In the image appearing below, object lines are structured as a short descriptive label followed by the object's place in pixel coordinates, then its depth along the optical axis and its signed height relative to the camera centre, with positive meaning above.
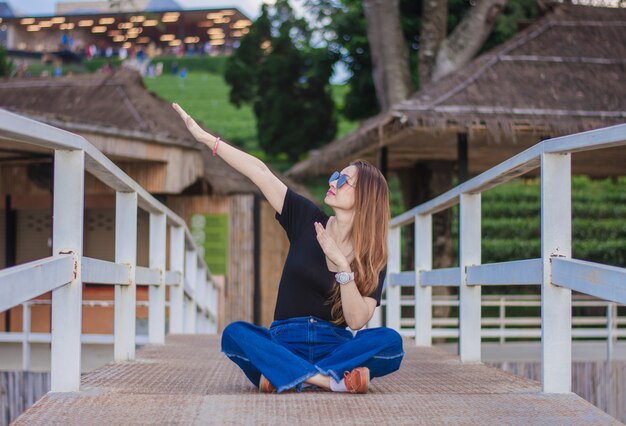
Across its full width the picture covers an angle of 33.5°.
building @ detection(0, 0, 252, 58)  45.94 +9.91
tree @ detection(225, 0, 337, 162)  27.02 +3.30
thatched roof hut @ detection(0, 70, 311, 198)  13.01 +1.49
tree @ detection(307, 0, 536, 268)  14.71 +2.48
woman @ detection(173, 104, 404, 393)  3.56 -0.25
